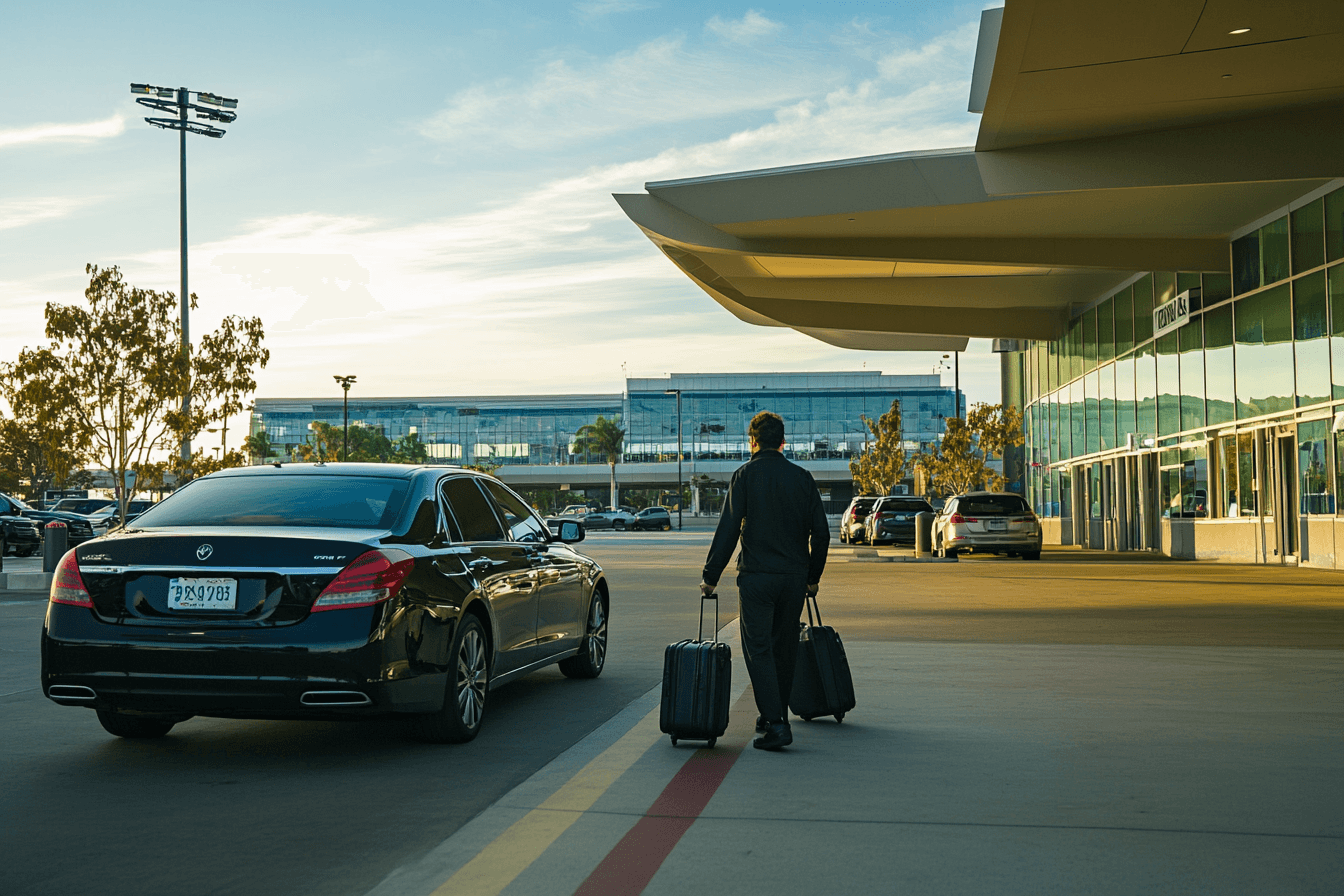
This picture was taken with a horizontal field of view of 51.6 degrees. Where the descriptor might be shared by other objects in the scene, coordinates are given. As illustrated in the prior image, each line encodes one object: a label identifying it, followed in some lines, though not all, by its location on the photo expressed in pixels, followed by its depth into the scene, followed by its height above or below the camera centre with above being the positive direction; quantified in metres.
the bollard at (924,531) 33.12 -0.64
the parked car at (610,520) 83.62 -0.77
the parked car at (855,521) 46.69 -0.56
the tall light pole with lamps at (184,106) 39.53 +11.80
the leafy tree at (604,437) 125.25 +6.34
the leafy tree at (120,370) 22.94 +2.40
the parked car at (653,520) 78.56 -0.75
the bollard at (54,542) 21.11 -0.44
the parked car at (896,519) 41.44 -0.44
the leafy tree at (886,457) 64.75 +2.22
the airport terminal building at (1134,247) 17.33 +5.19
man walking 7.10 -0.28
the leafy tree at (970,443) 48.50 +2.09
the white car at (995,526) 31.27 -0.52
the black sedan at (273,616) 6.59 -0.51
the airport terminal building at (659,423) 125.62 +8.24
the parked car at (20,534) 32.50 -0.48
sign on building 30.48 +4.22
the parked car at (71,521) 34.03 -0.20
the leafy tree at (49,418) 22.55 +1.58
